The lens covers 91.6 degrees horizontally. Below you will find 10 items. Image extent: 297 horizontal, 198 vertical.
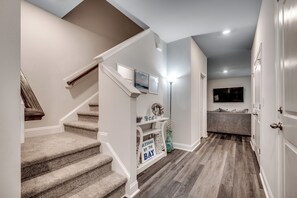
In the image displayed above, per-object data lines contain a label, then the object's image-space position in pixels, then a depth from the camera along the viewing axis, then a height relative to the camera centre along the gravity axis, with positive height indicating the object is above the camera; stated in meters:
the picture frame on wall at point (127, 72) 2.42 +0.49
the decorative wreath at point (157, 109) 2.96 -0.20
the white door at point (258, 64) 2.29 +0.60
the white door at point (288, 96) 0.87 +0.02
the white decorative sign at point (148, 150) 2.48 -0.90
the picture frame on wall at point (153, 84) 3.01 +0.33
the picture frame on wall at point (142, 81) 2.67 +0.36
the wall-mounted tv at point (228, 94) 7.64 +0.27
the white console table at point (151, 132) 2.30 -0.71
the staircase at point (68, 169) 1.26 -0.70
